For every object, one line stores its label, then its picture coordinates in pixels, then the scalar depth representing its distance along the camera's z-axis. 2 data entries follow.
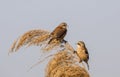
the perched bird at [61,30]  13.67
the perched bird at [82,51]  13.45
